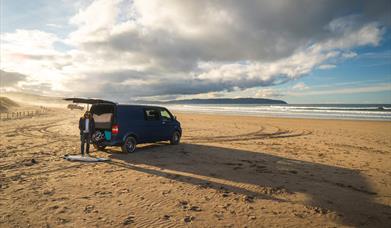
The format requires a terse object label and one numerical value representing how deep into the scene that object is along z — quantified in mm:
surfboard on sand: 9199
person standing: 9891
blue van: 10273
